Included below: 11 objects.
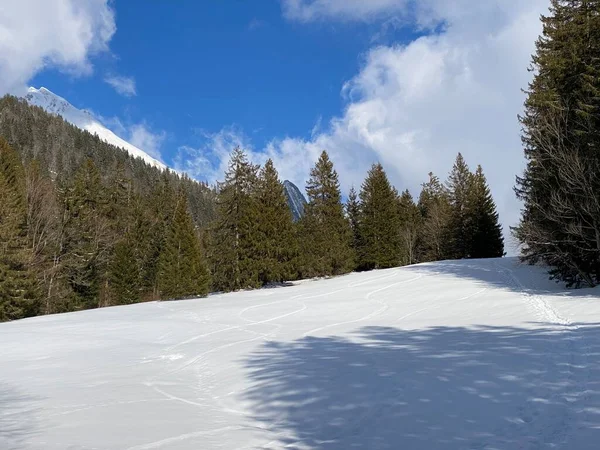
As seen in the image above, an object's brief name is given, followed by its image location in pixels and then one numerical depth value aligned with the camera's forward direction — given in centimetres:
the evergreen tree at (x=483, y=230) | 4956
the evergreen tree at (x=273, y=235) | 3681
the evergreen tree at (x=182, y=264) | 3369
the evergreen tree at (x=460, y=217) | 5125
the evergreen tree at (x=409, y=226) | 6066
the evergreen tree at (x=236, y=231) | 3638
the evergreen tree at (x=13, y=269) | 2544
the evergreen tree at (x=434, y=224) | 5556
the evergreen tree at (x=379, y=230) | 4794
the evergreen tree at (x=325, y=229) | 4094
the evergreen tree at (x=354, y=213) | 5250
